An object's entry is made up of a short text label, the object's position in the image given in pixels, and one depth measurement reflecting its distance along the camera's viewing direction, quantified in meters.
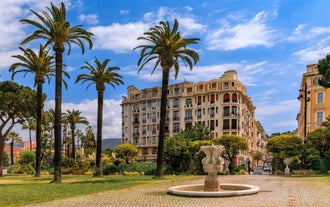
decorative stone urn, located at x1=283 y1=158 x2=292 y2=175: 41.50
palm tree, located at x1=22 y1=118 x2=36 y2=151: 88.96
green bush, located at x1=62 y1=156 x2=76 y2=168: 56.22
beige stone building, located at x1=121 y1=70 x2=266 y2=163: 85.81
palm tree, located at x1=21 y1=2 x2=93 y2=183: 30.83
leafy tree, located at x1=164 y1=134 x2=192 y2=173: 45.05
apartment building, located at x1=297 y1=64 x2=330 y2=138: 60.84
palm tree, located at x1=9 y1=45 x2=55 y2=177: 41.18
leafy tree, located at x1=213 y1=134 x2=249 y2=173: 46.50
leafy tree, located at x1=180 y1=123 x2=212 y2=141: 57.56
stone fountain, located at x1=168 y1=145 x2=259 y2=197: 18.17
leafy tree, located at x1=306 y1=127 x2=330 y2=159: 40.88
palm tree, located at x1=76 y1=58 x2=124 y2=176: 40.56
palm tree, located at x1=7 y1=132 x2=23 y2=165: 103.75
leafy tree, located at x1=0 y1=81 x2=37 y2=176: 45.84
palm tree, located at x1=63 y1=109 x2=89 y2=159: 85.62
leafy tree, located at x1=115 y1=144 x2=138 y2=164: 64.56
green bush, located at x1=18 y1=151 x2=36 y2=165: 68.06
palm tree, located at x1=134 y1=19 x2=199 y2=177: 35.00
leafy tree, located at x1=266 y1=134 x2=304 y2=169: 42.47
